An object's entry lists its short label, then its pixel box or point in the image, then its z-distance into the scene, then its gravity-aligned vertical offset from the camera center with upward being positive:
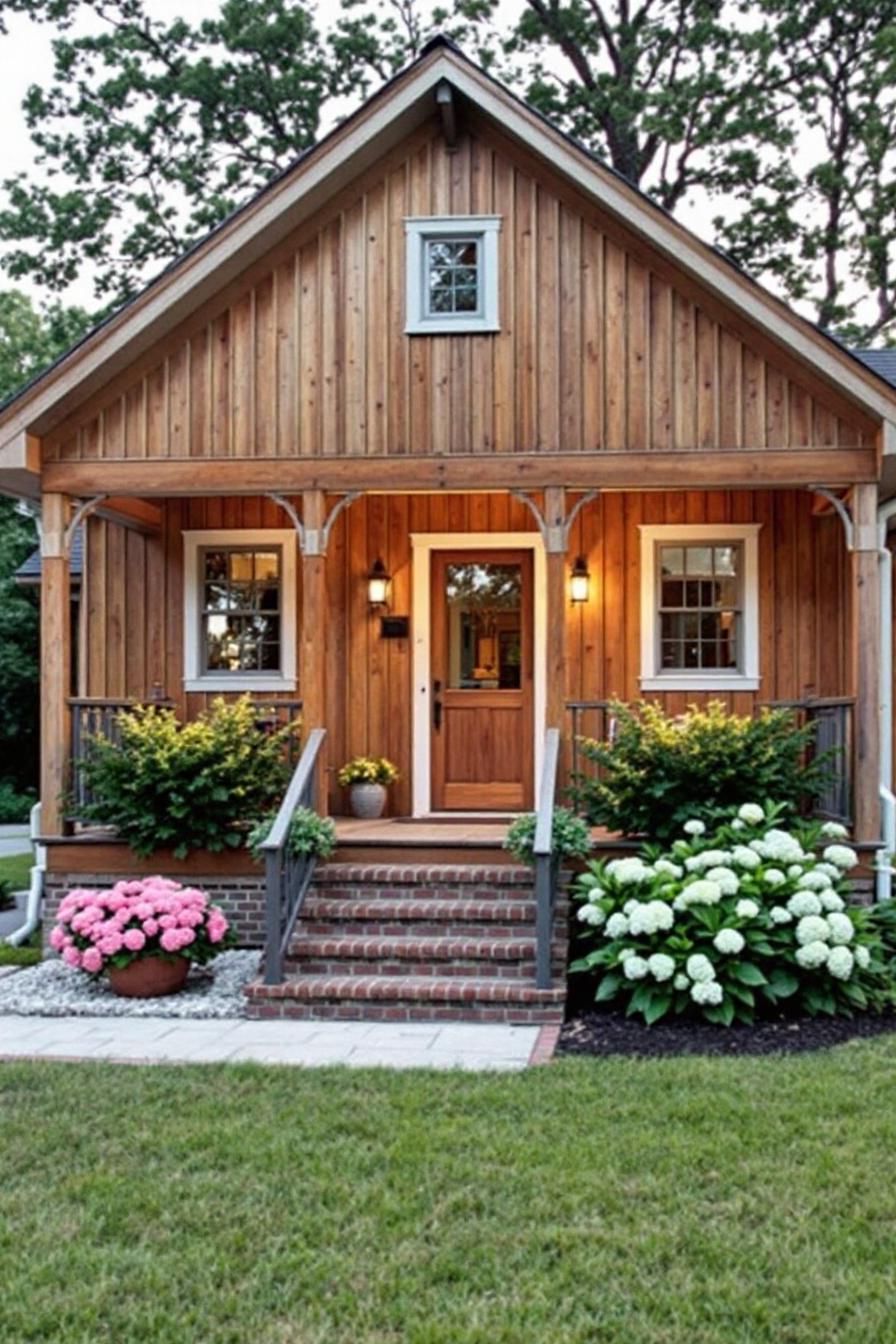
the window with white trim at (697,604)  9.80 +0.66
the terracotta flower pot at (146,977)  7.33 -1.80
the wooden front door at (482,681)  10.16 +0.02
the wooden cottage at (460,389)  8.27 +2.09
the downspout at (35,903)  8.89 -1.65
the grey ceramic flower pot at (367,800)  9.84 -0.95
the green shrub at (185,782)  8.09 -0.67
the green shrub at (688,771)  7.91 -0.58
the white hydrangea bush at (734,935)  6.51 -1.41
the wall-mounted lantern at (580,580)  9.87 +0.86
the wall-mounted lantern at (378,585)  10.04 +0.83
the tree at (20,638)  21.78 +0.87
